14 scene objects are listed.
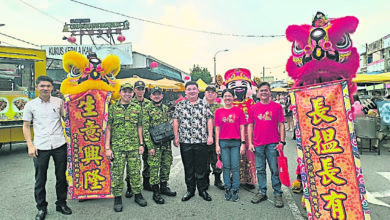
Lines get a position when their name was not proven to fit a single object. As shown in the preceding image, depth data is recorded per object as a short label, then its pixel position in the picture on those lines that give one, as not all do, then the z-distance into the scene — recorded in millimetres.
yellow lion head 3801
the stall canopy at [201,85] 15150
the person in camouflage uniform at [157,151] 3760
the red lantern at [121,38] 21766
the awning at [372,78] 8766
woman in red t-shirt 3783
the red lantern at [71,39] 20348
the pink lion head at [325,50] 2975
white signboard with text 19844
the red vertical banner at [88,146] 3809
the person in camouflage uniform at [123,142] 3559
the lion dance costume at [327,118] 2766
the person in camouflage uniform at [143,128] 3758
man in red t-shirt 3598
